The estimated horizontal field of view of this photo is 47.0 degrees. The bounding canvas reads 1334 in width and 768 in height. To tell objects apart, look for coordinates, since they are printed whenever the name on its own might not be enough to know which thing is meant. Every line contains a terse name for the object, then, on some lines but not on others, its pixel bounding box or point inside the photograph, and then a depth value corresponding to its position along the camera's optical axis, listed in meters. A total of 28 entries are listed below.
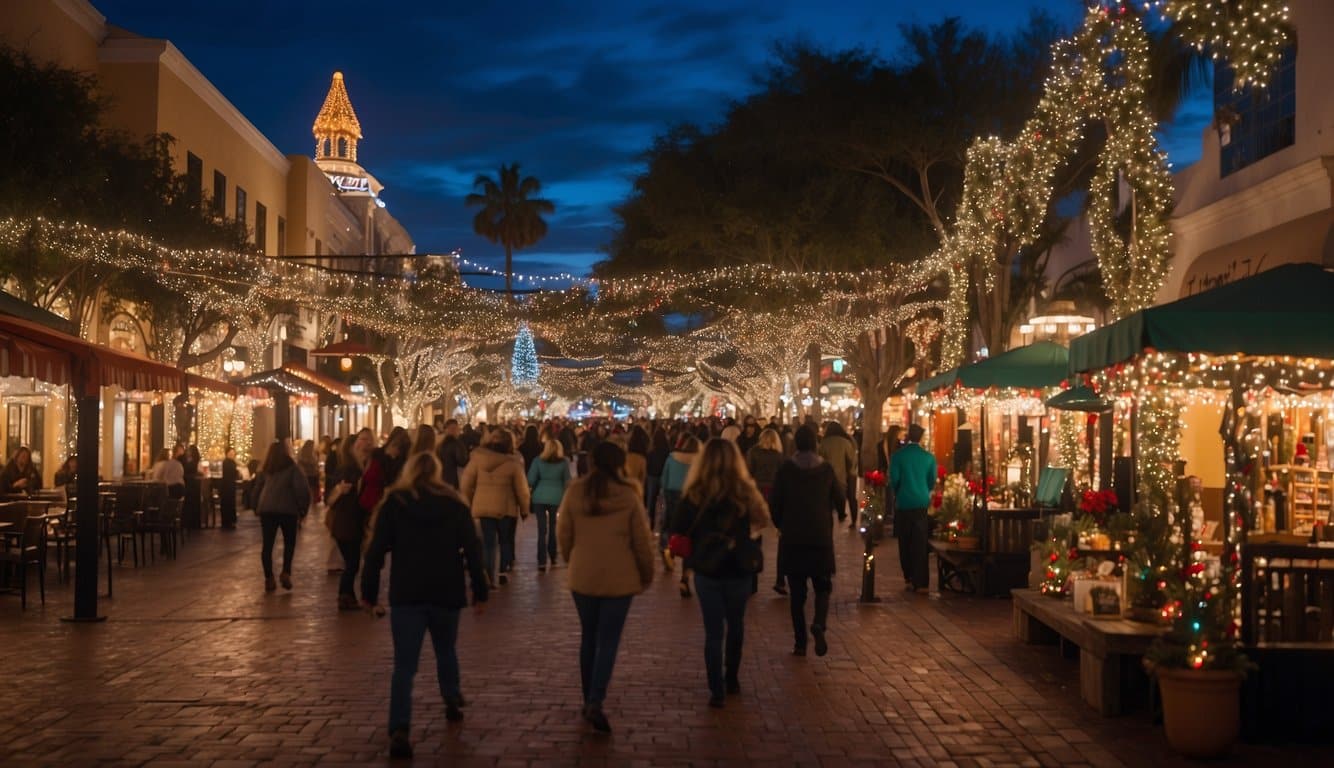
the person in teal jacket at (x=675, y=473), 16.84
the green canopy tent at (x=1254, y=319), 9.26
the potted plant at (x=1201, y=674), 8.05
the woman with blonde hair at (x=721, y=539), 9.44
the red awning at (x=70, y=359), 12.53
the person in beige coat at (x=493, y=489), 15.38
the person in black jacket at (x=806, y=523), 11.05
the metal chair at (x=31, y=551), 14.57
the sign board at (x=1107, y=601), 10.11
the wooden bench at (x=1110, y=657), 9.16
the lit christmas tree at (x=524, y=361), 66.31
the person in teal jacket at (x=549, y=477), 17.31
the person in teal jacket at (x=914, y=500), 15.45
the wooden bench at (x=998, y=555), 15.57
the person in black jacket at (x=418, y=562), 8.00
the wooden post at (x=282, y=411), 29.94
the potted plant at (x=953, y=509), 16.14
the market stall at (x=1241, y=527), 8.59
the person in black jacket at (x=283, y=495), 15.49
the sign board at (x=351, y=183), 74.06
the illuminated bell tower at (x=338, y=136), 80.81
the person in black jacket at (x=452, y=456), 16.62
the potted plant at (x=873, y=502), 15.11
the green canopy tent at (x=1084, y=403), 17.42
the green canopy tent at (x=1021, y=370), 17.72
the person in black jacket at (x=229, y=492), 26.05
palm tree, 86.50
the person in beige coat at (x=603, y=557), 8.60
